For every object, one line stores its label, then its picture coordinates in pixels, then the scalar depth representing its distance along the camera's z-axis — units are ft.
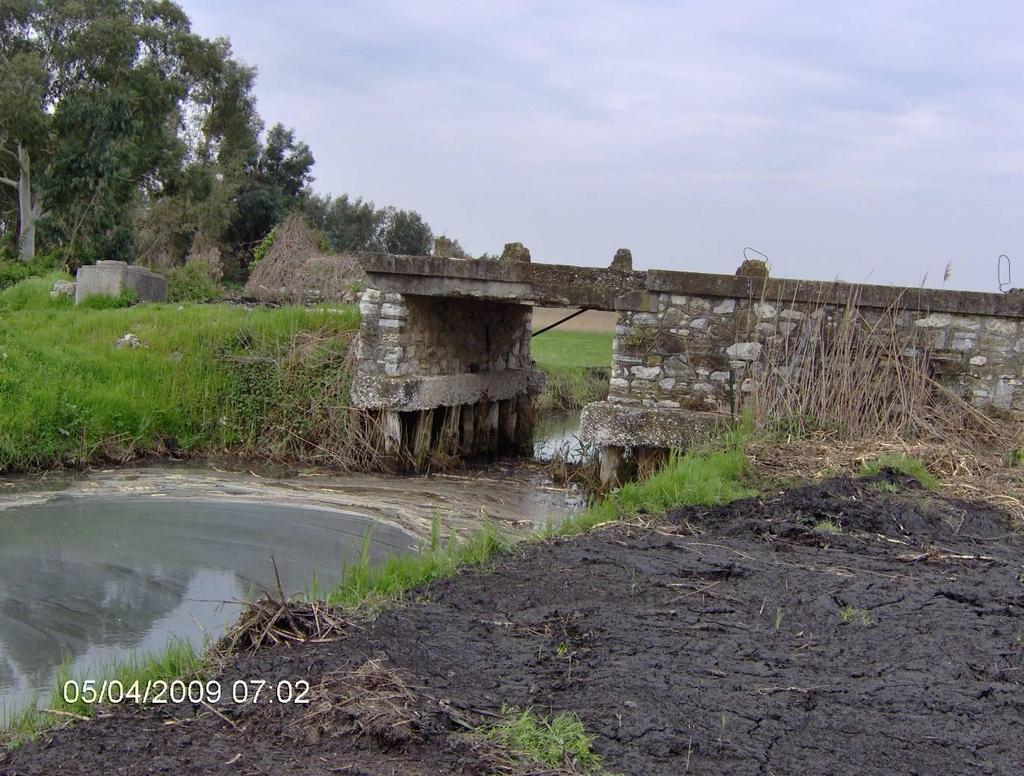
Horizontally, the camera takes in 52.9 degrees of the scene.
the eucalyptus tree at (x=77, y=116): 86.33
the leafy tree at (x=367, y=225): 120.26
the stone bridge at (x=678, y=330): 32.94
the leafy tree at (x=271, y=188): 109.60
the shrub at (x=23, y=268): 63.62
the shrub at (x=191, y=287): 58.03
